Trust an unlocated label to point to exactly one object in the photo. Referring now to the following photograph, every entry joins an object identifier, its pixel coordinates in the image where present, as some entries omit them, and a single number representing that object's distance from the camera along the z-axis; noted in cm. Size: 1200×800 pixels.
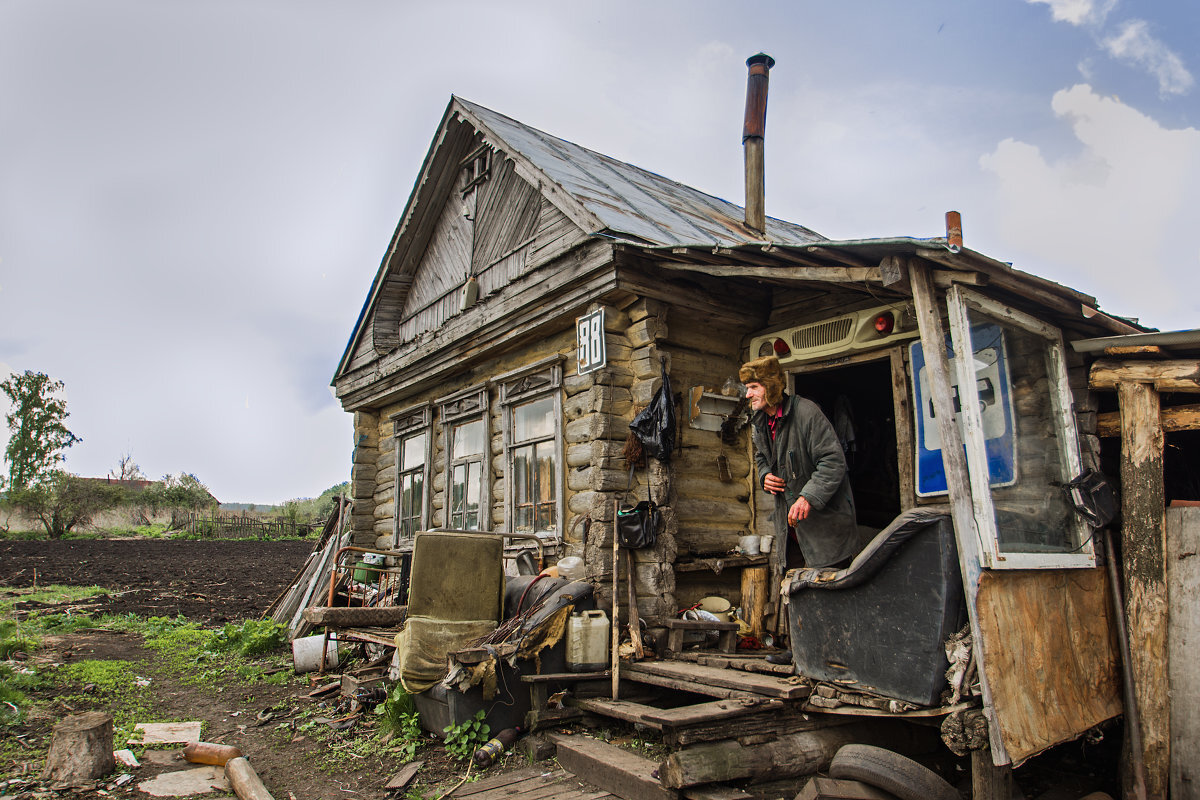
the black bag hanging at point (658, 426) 632
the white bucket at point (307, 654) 845
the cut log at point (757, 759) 383
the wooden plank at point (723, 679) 429
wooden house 408
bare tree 6512
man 471
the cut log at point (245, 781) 455
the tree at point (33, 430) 4662
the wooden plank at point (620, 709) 449
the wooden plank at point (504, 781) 436
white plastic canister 552
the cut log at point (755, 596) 639
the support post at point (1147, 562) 426
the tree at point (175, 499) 4419
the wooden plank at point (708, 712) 404
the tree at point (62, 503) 3428
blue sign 434
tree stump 475
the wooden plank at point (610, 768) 401
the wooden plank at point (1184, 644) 416
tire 342
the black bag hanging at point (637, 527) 613
